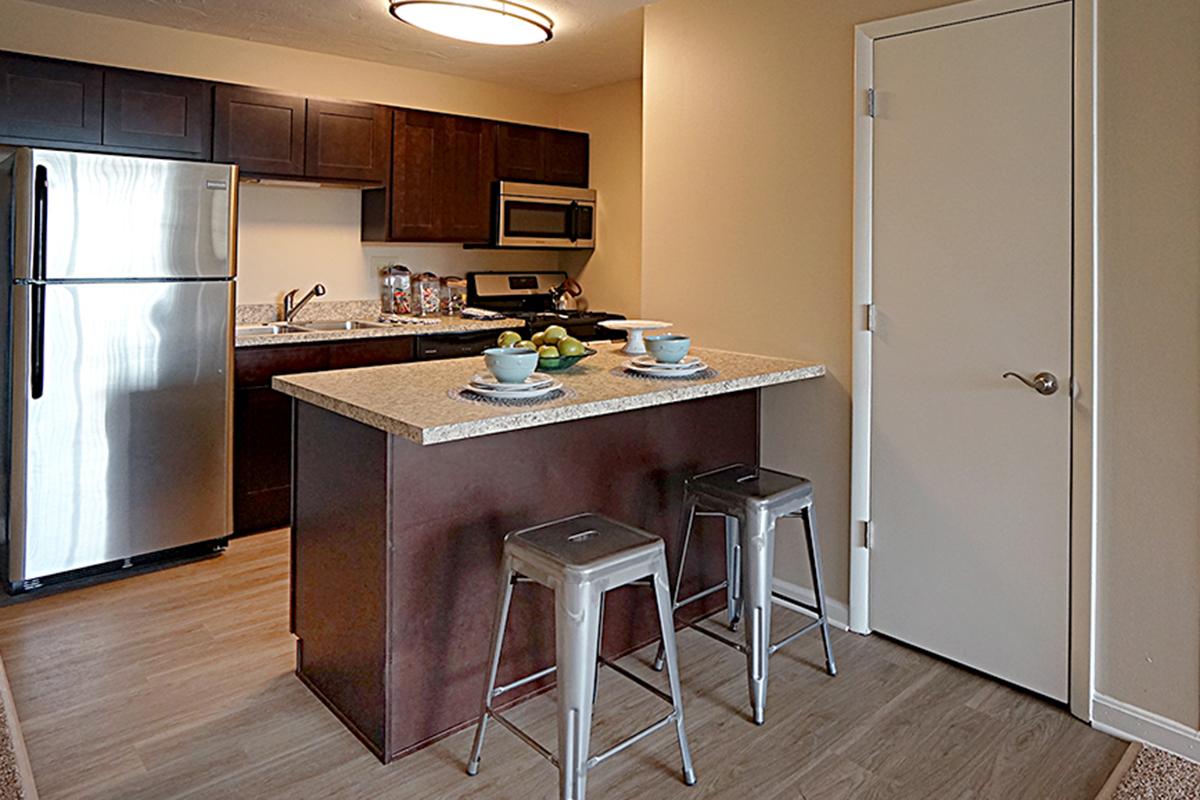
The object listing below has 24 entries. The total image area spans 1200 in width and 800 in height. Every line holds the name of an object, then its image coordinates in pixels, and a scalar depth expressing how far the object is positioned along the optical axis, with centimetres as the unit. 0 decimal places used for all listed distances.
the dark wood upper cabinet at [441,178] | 447
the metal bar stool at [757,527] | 236
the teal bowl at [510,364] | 229
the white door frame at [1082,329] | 226
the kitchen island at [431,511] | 215
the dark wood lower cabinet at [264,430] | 382
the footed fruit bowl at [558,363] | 266
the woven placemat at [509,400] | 219
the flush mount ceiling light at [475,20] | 317
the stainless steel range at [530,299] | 484
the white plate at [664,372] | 265
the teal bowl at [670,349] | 273
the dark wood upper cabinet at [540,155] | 488
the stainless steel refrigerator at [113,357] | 308
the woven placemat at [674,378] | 263
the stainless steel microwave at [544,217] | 485
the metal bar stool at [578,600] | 187
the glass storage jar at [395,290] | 484
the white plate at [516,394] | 221
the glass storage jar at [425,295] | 492
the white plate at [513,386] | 225
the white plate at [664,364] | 271
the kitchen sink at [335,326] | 433
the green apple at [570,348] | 266
